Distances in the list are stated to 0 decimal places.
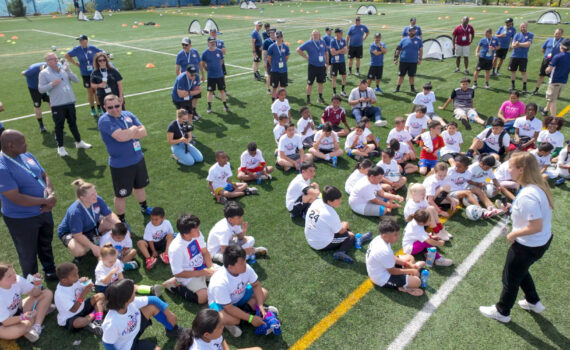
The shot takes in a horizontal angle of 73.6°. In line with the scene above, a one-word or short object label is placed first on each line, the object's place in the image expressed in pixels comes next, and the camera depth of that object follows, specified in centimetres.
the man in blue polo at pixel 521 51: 1418
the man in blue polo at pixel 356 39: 1616
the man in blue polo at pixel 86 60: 1216
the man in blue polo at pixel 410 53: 1432
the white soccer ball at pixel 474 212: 723
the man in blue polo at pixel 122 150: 638
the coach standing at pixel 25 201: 506
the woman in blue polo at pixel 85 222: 587
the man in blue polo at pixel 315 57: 1330
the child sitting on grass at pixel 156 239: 612
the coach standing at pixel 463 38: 1578
